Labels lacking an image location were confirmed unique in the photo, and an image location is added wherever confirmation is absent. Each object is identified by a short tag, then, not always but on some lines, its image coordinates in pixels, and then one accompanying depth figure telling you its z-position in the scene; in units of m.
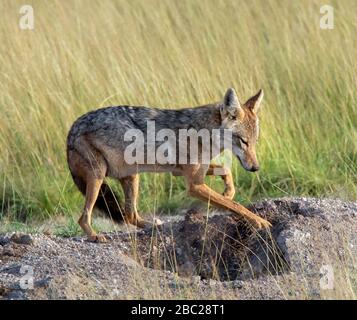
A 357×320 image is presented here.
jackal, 16.73
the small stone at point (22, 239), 15.89
